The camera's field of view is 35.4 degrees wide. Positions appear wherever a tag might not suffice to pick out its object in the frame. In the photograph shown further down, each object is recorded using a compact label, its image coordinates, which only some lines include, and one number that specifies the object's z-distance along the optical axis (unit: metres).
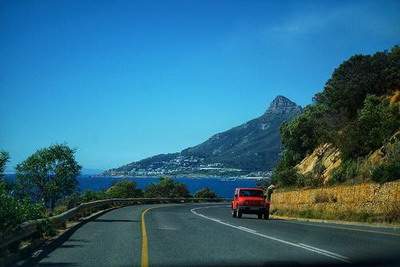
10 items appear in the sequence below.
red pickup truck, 37.59
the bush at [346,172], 36.62
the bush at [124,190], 86.56
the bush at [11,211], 15.00
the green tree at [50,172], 63.97
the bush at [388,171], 28.83
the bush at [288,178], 48.75
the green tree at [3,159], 24.62
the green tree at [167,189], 94.31
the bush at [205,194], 96.01
